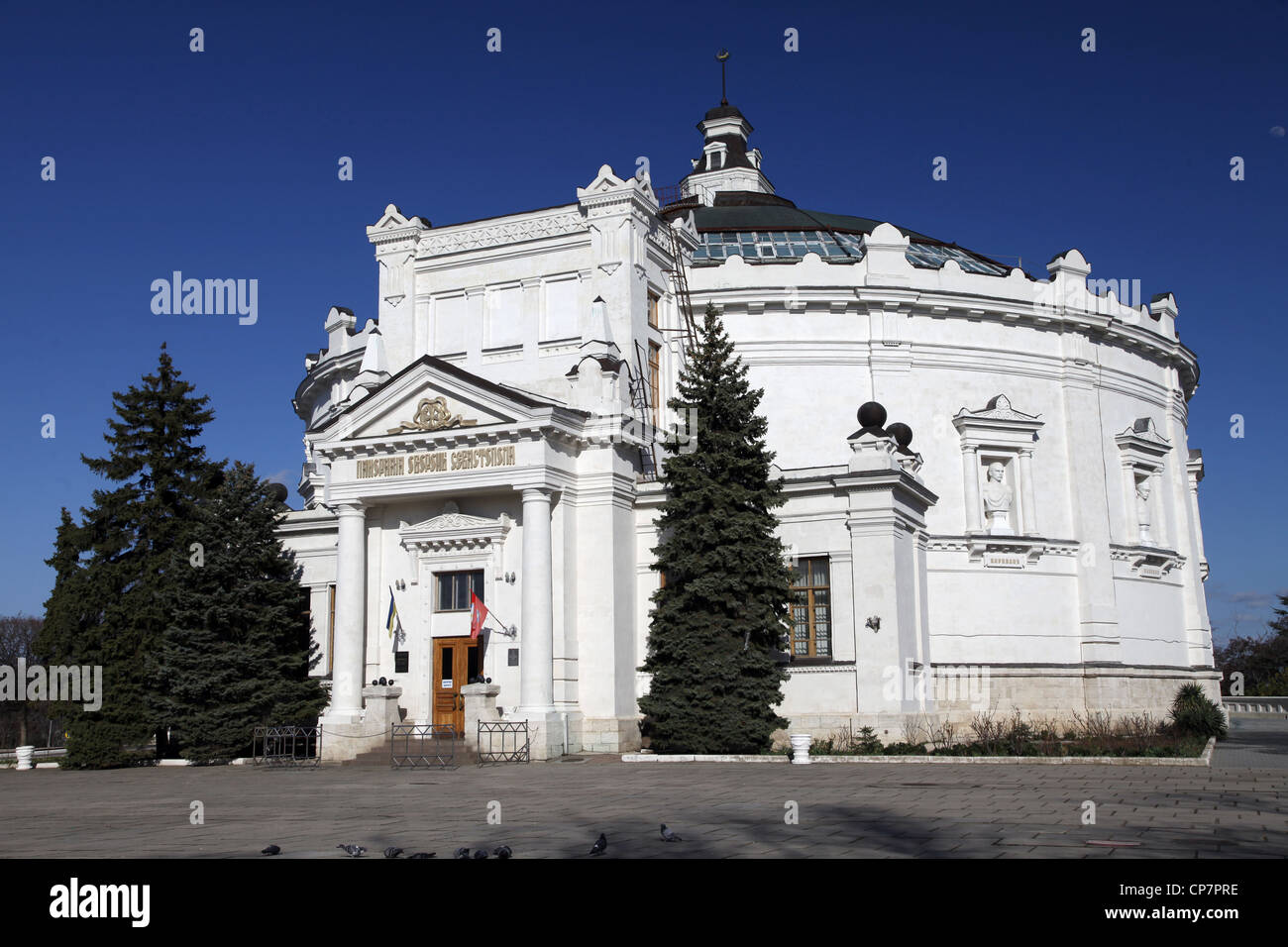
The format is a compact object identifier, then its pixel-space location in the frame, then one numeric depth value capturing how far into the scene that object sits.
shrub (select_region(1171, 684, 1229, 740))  32.16
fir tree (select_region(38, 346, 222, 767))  28.98
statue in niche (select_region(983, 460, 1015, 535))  36.47
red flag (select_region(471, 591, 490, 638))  28.27
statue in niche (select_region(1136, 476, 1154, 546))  39.66
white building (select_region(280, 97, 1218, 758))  28.08
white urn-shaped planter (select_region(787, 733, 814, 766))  22.34
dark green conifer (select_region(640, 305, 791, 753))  25.09
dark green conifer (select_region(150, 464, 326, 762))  28.89
